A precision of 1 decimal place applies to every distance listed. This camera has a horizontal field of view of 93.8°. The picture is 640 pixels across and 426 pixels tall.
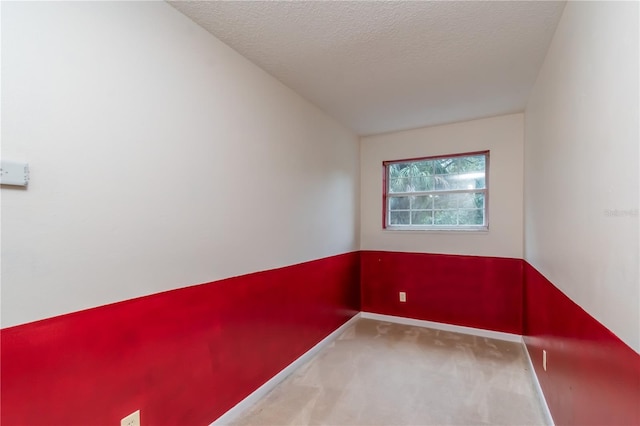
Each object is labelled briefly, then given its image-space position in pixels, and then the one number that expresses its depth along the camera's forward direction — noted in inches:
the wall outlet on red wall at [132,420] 53.3
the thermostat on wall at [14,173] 38.9
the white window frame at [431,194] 130.6
